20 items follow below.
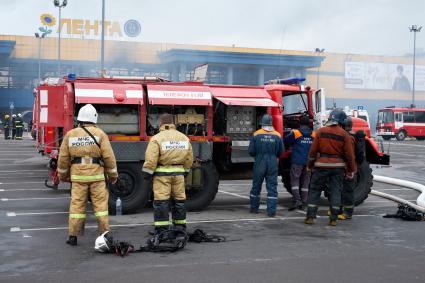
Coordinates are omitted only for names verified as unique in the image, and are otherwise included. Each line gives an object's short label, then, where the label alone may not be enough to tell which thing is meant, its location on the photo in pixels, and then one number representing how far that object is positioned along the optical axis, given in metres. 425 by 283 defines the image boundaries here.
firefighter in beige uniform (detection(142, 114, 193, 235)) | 7.86
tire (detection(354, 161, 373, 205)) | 11.62
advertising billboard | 77.12
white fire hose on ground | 10.94
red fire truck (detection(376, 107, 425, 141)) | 48.19
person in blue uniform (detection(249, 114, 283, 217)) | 10.26
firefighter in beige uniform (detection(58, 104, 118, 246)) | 7.54
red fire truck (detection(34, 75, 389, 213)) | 10.25
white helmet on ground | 7.14
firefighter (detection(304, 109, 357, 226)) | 9.52
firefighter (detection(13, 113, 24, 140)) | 36.50
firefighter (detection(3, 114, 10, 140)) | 37.84
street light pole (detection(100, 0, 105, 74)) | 26.37
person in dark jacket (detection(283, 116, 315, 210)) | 10.80
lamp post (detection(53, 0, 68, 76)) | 37.97
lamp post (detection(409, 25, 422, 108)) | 58.05
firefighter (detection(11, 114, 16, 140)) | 37.09
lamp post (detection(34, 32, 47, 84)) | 50.88
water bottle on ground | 10.20
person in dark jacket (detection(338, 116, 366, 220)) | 10.12
